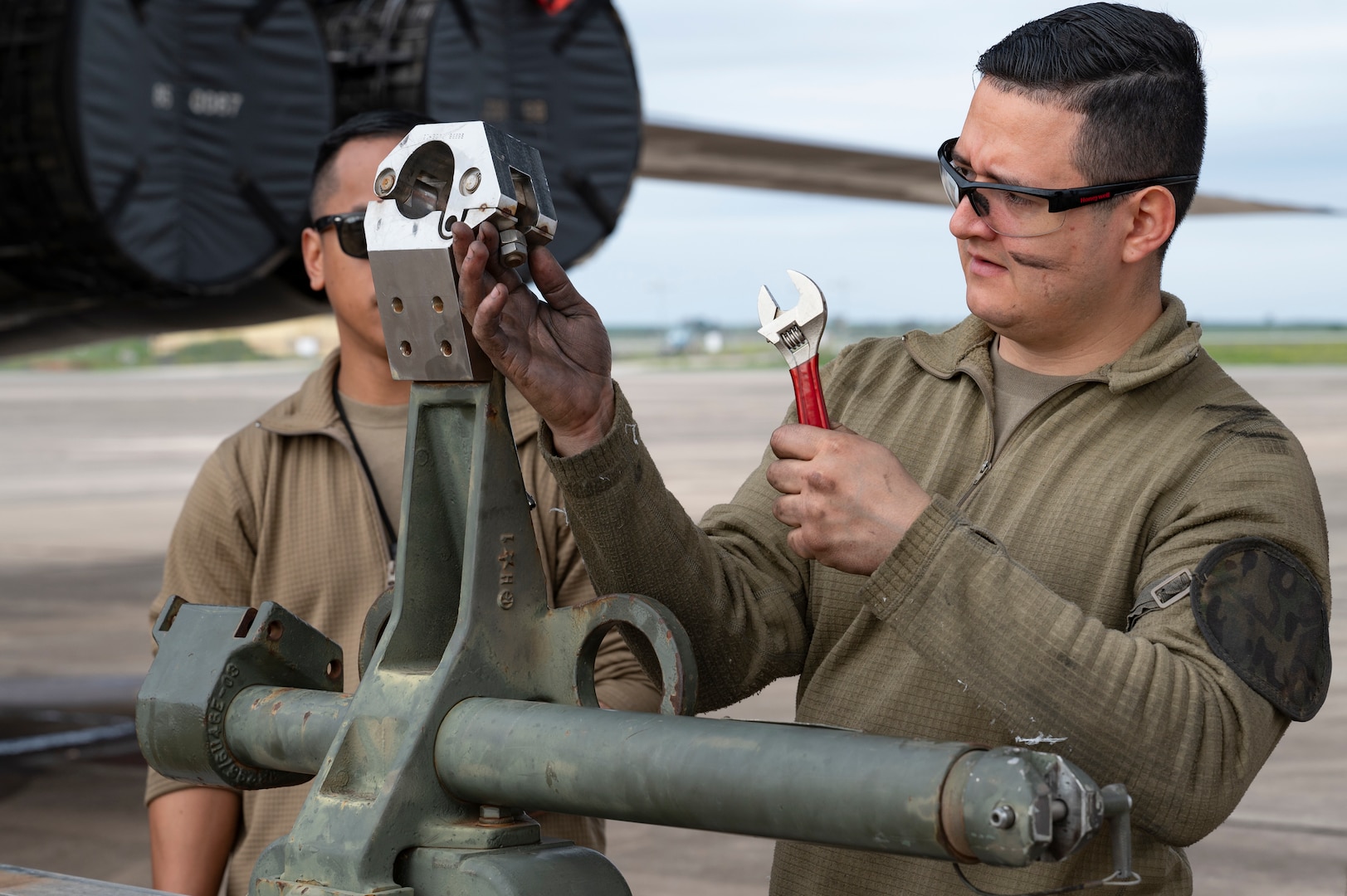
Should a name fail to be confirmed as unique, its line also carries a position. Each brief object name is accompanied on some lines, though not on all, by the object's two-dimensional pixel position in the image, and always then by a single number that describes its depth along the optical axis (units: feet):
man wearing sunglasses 6.77
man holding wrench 3.99
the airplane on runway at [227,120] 14.85
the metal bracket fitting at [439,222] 3.57
